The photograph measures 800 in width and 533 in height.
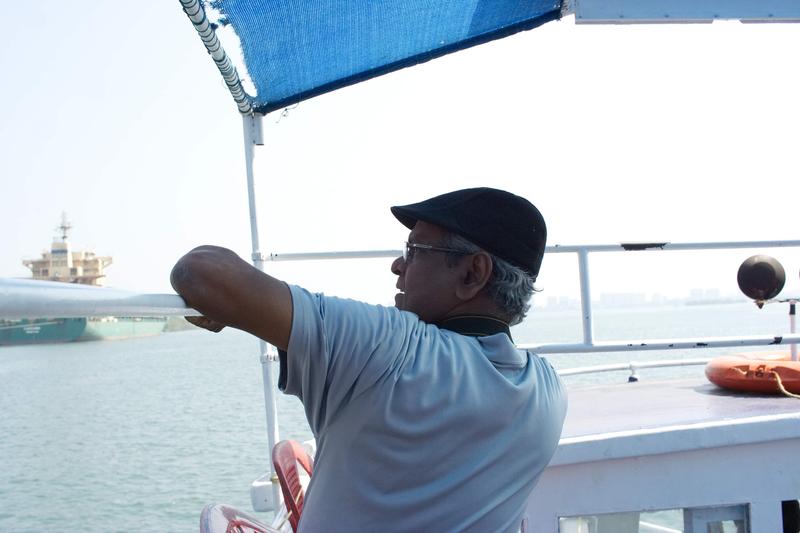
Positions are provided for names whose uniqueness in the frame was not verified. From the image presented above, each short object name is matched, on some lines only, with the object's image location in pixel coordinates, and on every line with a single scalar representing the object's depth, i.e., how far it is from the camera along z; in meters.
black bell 3.73
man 1.12
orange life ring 3.34
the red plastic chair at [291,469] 2.46
